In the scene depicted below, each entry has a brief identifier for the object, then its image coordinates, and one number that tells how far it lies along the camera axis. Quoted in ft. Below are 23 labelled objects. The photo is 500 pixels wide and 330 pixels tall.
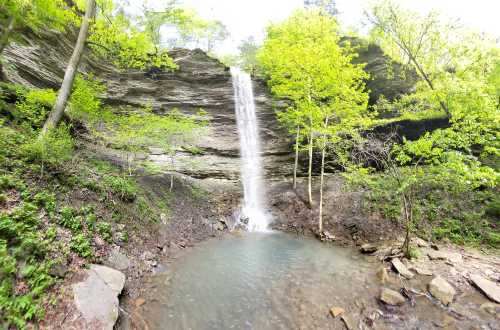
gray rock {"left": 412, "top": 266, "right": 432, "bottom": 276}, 19.44
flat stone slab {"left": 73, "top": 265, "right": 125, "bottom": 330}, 12.03
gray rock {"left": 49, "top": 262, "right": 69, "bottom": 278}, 12.73
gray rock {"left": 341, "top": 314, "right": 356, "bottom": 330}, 14.38
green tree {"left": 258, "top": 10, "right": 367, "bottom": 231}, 36.88
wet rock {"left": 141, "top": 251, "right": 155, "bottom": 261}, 21.68
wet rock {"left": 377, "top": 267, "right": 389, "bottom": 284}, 19.56
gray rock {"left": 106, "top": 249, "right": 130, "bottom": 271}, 17.63
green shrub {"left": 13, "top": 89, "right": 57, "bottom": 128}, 22.45
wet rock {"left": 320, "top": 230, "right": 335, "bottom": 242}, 33.78
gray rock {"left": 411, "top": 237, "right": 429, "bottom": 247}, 25.73
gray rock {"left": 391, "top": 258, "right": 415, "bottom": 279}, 19.51
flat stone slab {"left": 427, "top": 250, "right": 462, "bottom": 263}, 21.68
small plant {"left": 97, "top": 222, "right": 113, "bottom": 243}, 18.84
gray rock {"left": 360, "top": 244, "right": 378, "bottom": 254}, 27.45
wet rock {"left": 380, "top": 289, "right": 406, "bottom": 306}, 16.31
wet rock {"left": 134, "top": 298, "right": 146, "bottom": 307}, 15.56
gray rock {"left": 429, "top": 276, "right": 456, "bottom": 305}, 16.20
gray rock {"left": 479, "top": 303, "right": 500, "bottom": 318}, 14.57
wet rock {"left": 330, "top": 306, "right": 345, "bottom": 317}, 15.66
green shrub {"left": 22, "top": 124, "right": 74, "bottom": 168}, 17.33
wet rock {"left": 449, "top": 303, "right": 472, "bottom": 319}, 14.70
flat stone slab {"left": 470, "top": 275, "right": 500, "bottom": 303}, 15.83
